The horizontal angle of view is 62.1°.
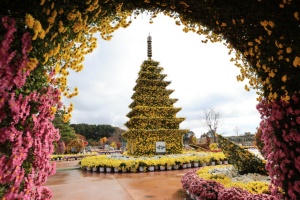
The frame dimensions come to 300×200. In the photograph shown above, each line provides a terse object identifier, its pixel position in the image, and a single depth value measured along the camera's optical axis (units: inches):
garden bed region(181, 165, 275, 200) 236.5
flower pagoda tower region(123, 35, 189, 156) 839.7
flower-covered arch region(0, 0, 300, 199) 109.3
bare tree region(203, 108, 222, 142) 2109.3
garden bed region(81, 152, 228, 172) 598.9
